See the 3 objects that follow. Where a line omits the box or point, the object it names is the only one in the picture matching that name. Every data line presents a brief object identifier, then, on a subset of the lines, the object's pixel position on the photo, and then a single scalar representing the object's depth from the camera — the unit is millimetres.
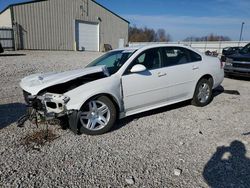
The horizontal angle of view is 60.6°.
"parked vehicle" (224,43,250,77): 8898
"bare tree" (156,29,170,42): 79000
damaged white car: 3500
